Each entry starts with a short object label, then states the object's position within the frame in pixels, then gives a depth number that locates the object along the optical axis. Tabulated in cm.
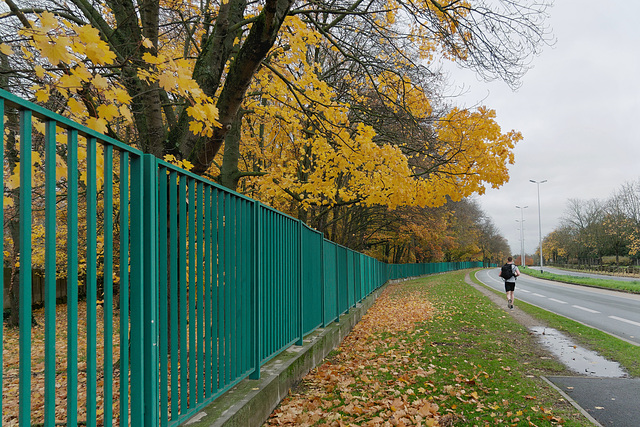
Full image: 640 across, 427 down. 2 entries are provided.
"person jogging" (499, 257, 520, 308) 1448
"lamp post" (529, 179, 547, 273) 5582
